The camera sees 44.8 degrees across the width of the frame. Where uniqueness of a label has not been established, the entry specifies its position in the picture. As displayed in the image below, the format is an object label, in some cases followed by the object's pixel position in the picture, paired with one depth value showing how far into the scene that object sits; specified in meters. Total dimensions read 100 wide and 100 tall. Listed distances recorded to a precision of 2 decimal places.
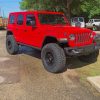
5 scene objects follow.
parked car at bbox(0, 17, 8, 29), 20.13
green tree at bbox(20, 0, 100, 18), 9.54
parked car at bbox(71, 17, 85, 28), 15.18
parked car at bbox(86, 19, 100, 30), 14.78
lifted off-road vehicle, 3.74
